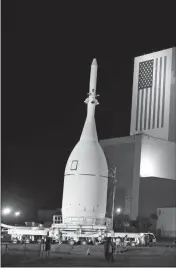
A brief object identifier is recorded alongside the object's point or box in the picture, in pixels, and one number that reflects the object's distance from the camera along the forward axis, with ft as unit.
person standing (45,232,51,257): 105.29
